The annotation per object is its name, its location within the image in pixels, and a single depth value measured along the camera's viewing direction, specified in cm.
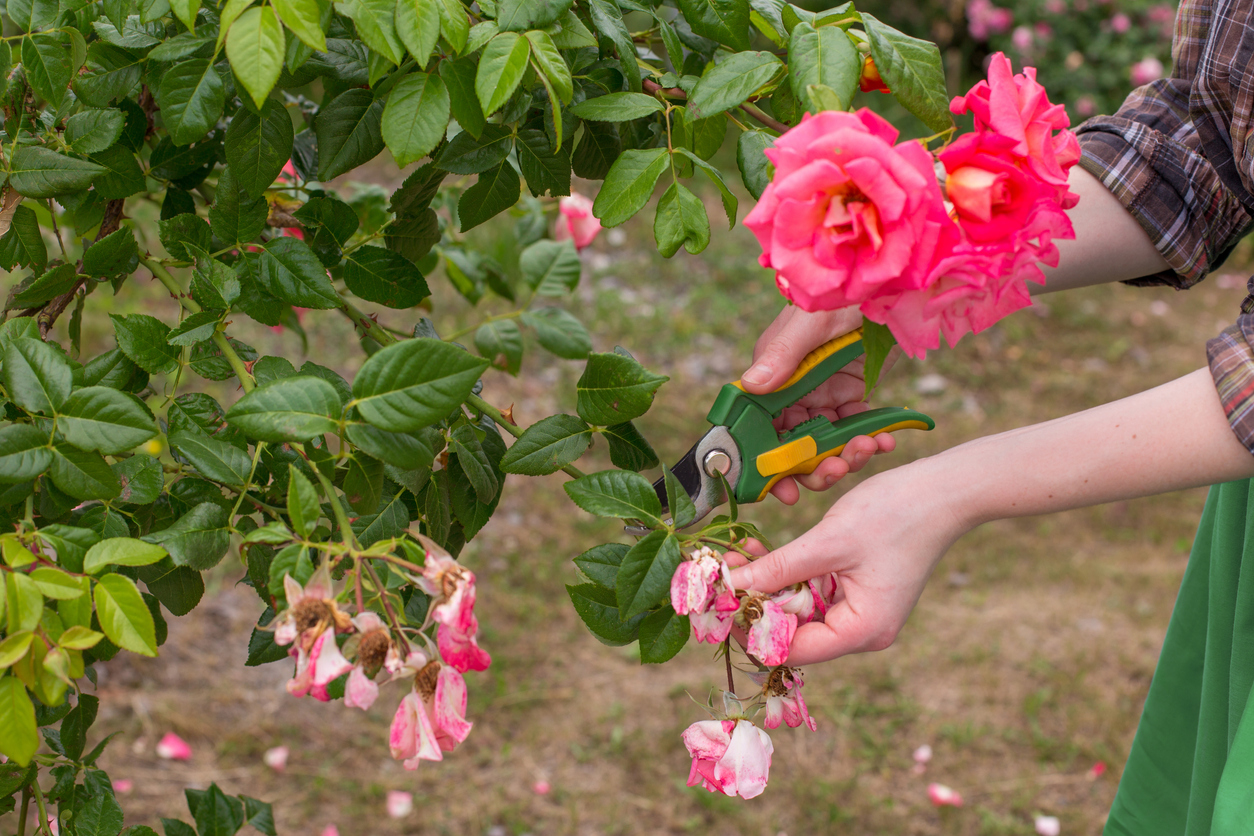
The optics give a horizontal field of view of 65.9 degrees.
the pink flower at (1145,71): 437
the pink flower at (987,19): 480
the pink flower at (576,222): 148
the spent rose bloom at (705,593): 71
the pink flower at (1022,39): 465
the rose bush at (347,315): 61
